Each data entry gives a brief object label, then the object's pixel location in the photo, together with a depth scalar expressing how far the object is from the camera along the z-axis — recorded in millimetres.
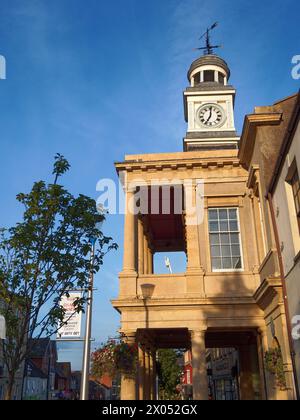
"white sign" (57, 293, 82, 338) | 12876
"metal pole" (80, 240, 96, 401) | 12720
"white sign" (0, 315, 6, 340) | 8875
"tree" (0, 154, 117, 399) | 8992
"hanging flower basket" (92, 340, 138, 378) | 15312
